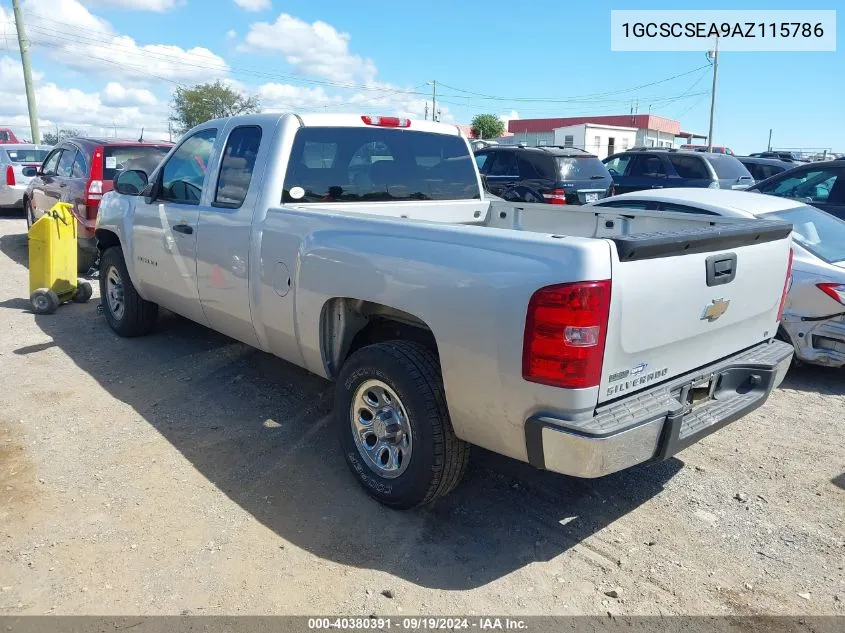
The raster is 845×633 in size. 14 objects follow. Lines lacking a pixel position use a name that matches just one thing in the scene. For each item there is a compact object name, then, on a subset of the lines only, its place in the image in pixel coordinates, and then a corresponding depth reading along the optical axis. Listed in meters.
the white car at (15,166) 13.62
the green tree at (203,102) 49.97
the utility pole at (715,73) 39.53
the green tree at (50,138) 37.35
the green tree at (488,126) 58.75
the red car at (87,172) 8.44
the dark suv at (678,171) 12.62
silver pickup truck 2.63
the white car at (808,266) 5.17
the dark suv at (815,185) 7.82
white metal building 45.03
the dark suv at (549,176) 11.50
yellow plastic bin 7.15
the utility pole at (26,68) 23.48
